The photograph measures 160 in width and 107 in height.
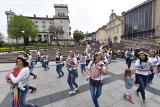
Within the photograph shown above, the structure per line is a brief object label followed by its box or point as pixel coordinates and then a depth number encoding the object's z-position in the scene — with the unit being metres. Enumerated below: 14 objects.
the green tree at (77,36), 61.41
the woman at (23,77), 2.85
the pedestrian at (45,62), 9.62
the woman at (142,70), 4.11
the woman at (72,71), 5.01
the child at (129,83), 4.33
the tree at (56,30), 56.07
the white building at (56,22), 62.87
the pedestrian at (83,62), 8.70
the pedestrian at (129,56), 8.94
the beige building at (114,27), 44.62
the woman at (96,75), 3.33
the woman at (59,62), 7.62
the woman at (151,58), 5.98
